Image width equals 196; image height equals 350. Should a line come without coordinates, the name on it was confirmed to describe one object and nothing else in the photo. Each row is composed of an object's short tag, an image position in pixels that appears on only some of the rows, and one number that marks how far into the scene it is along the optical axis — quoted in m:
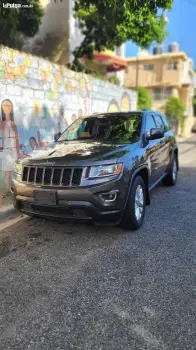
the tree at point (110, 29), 8.56
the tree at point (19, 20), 8.13
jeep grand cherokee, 3.58
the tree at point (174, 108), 25.67
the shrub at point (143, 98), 20.62
